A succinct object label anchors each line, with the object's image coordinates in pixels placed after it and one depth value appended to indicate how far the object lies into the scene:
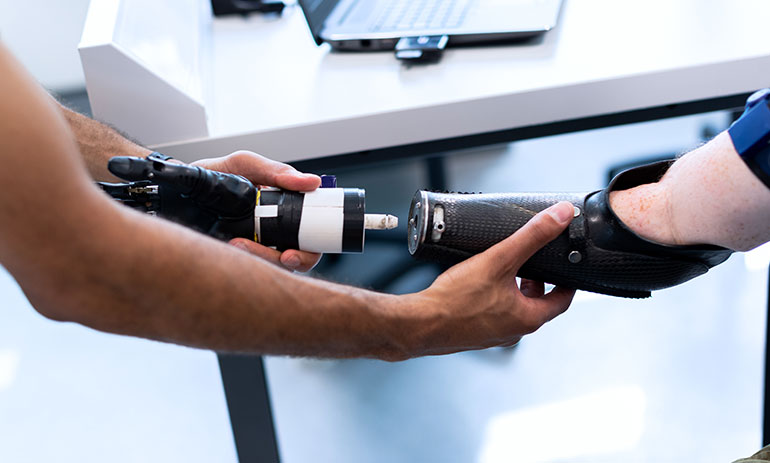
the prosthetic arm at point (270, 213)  0.67
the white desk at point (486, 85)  0.87
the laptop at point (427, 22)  0.98
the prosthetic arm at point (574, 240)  0.70
